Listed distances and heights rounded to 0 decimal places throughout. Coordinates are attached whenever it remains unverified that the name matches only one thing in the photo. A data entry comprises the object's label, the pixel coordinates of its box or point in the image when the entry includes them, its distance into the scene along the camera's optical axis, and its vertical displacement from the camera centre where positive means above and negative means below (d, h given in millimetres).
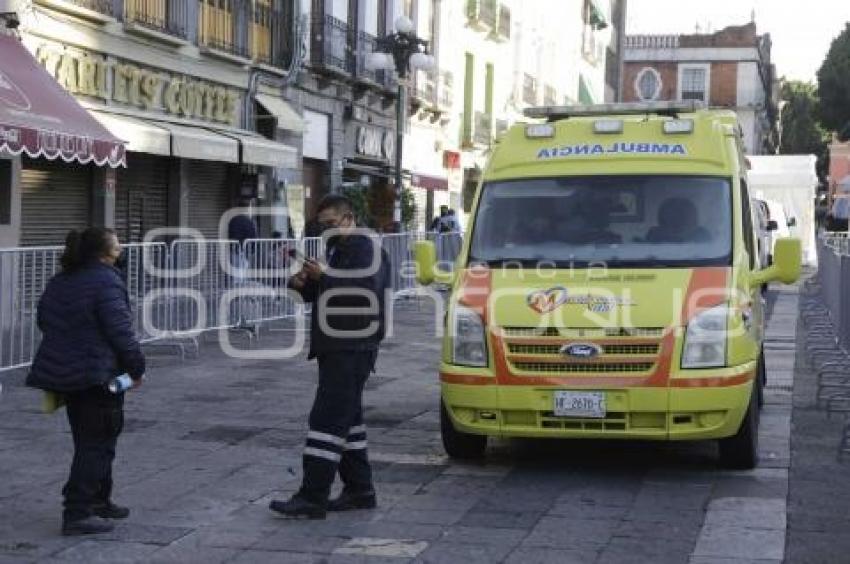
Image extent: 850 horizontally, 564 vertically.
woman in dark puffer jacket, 6340 -591
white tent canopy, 34844 +1812
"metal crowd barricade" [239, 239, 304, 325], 15555 -499
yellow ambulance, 7777 -268
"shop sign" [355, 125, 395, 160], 29255 +2326
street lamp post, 23141 +3410
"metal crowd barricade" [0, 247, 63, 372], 11438 -578
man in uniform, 6797 -519
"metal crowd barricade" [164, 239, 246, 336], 13883 -508
